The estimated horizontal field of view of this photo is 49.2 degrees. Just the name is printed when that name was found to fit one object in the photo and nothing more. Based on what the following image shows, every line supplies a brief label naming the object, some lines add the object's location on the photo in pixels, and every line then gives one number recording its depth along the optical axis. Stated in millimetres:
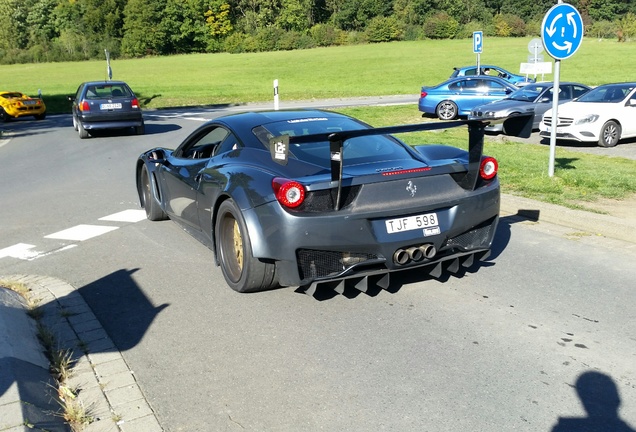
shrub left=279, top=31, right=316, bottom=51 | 100625
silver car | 18891
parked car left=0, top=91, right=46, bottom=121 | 29328
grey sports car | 4926
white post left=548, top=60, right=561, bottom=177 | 9880
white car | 14992
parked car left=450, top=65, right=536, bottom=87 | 30470
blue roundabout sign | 9578
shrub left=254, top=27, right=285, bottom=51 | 100750
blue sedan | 23094
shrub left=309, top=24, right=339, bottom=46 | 102562
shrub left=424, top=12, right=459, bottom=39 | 99562
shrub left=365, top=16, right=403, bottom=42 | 101125
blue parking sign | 27045
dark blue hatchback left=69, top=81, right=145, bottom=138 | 19547
